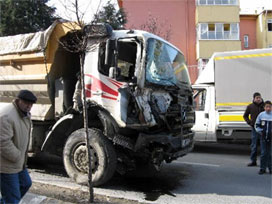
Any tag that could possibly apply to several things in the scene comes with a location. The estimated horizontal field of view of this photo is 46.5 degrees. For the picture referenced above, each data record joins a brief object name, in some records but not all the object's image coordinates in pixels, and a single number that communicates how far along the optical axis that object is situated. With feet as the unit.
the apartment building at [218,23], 81.61
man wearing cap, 10.30
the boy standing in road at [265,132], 22.30
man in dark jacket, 24.35
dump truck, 17.11
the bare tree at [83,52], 14.75
